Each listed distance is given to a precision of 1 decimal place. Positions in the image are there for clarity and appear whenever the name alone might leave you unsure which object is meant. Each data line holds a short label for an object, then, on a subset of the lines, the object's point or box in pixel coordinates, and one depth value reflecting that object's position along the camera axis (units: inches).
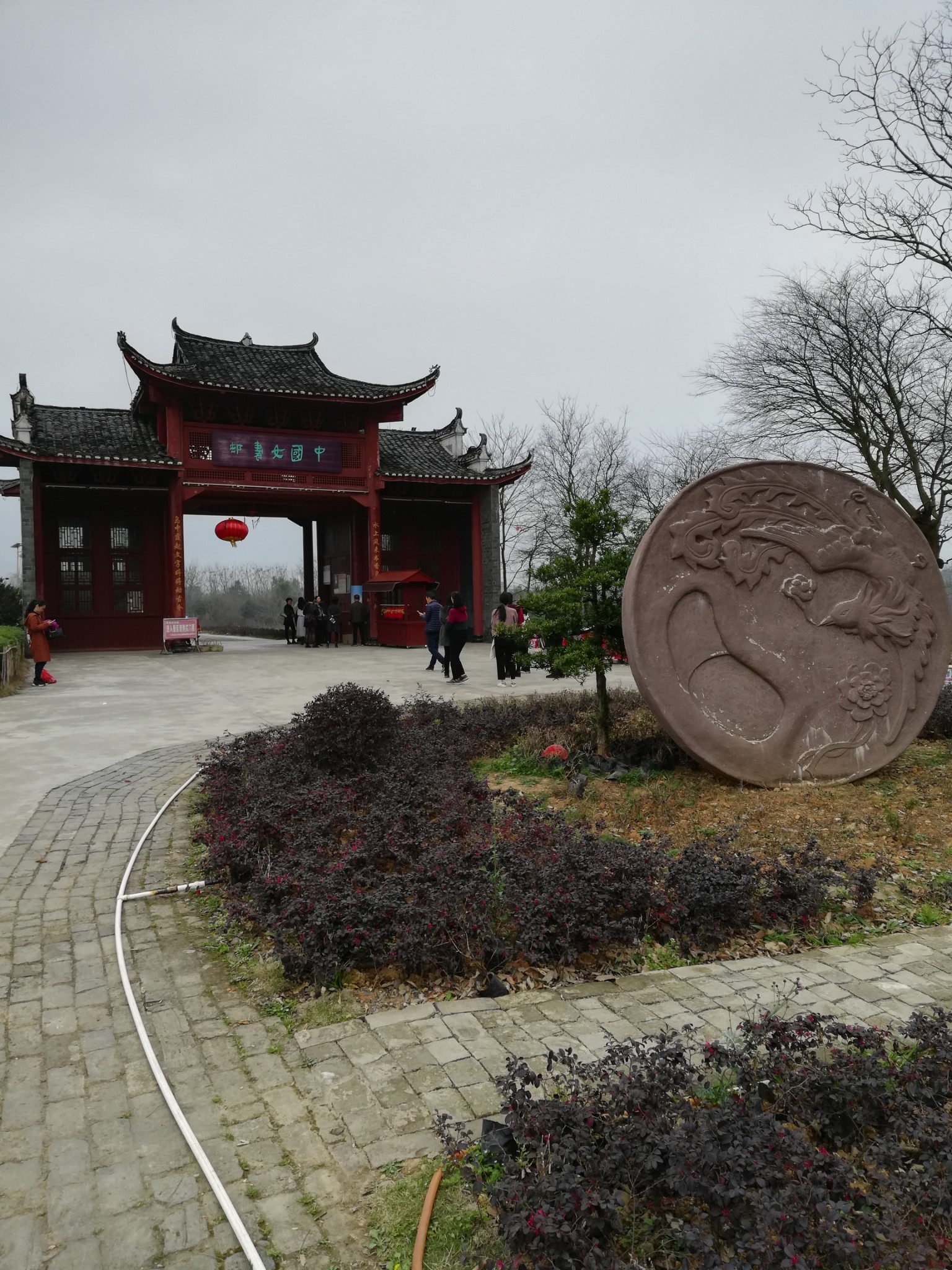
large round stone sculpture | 243.6
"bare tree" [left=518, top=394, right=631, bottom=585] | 1366.9
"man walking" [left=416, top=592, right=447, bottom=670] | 609.6
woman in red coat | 572.4
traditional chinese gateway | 815.7
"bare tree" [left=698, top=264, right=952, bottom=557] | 686.5
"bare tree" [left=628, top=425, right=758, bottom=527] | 1218.0
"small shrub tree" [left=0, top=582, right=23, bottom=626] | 864.3
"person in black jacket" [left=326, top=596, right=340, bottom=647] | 919.9
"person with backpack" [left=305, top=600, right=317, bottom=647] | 900.0
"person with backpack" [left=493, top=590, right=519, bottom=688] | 517.7
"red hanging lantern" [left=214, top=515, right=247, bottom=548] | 919.0
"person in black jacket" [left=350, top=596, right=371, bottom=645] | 895.7
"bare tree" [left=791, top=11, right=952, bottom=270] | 403.5
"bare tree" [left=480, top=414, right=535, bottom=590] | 1456.7
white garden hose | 82.2
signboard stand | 803.4
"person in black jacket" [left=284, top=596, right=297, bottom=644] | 974.4
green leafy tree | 281.4
